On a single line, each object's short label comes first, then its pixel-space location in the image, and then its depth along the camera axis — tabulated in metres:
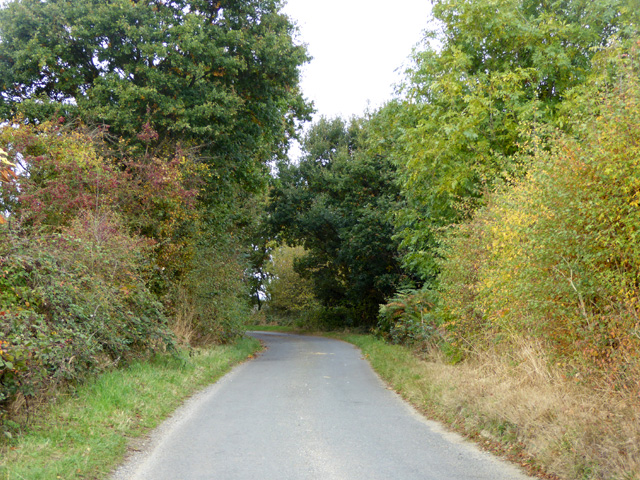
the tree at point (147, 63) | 16.19
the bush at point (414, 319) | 14.95
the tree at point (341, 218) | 30.73
